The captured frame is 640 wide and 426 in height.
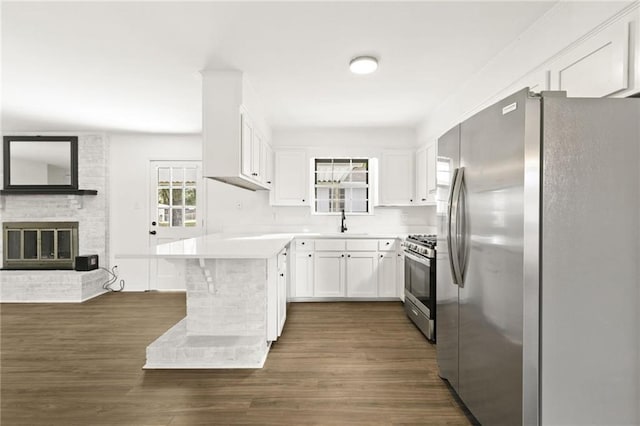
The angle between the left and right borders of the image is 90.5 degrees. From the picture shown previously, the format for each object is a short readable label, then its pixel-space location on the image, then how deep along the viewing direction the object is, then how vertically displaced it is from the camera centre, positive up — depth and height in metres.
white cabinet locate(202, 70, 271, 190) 2.78 +0.77
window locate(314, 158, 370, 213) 4.85 +0.39
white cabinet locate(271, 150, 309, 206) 4.60 +0.45
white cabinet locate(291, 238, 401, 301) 4.20 -0.77
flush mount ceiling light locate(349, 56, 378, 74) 2.48 +1.17
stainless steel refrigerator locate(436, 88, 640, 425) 1.36 -0.21
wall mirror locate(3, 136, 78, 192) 4.69 +0.70
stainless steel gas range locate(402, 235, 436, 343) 2.95 -0.73
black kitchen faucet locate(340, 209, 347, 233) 4.74 -0.23
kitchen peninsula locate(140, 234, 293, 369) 2.49 -0.90
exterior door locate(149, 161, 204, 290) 4.98 +0.01
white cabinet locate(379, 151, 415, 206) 4.57 +0.47
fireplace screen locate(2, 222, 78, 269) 4.67 -0.52
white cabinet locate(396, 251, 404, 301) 4.14 -0.82
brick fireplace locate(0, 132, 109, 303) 4.68 -0.14
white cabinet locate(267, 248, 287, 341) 2.75 -0.79
